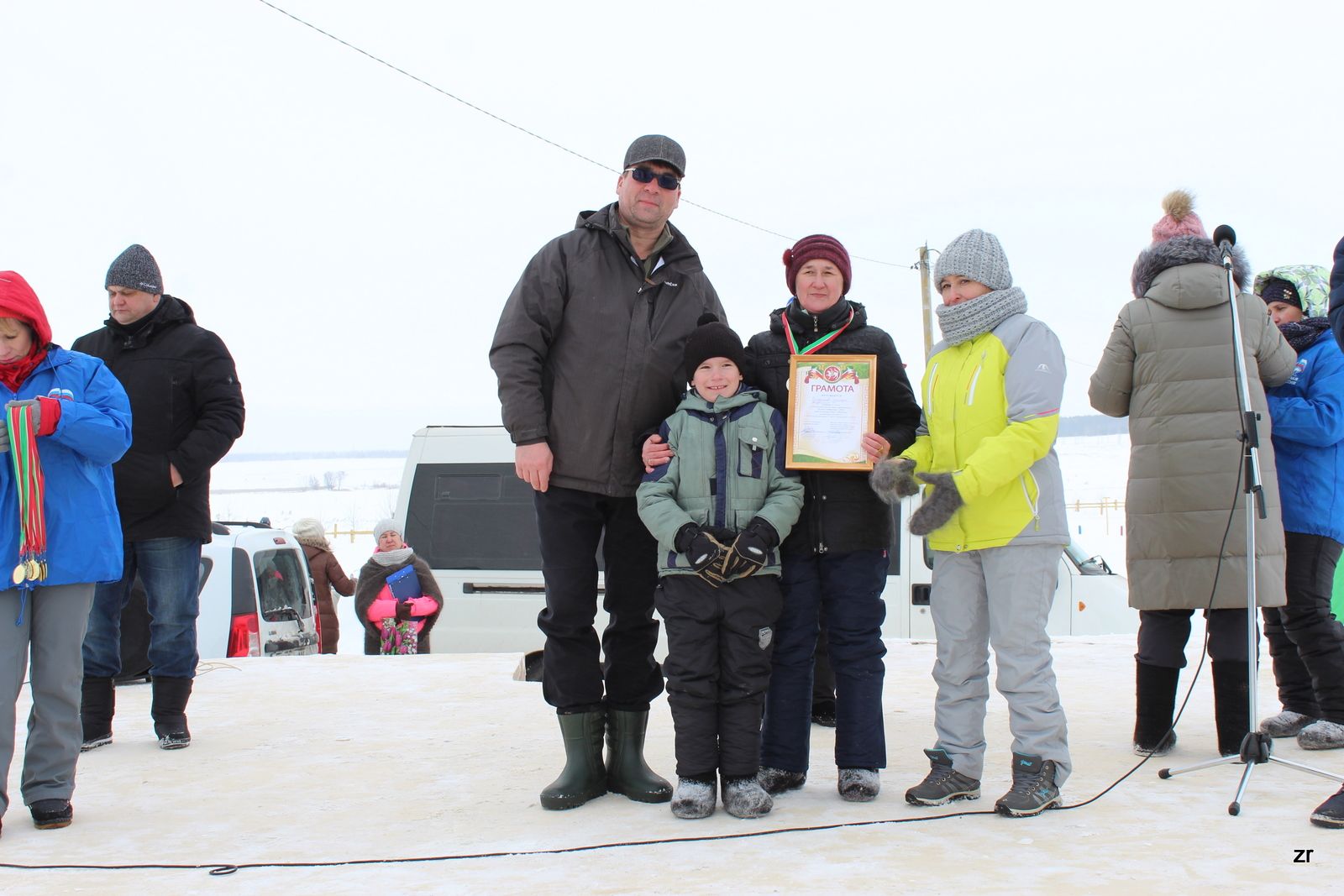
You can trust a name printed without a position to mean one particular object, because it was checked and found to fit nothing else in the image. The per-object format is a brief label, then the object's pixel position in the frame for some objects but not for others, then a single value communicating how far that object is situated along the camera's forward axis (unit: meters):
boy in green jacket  3.33
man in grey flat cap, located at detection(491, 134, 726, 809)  3.65
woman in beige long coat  3.86
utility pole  22.88
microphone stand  3.43
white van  8.46
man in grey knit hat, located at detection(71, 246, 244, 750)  4.60
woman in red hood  3.42
